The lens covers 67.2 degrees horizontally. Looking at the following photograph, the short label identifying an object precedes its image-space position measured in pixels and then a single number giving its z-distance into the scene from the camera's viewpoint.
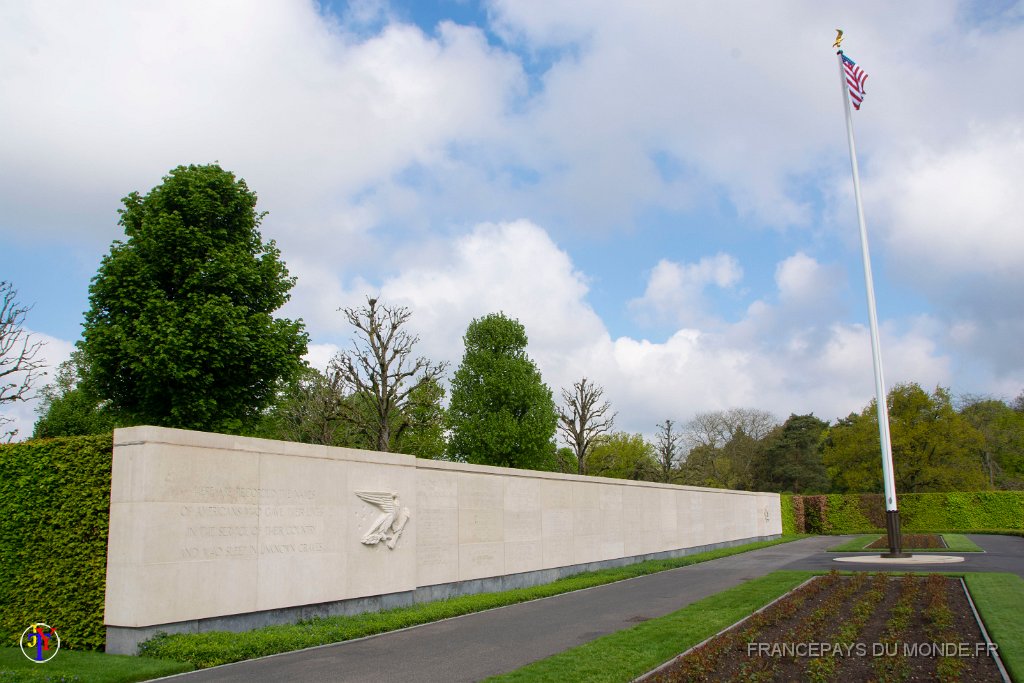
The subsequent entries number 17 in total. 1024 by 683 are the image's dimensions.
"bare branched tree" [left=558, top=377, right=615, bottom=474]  46.75
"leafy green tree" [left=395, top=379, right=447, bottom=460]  35.75
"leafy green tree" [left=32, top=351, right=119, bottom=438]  31.16
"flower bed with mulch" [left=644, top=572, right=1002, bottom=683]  8.60
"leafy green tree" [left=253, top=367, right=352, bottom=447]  34.92
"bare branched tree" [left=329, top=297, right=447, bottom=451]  29.30
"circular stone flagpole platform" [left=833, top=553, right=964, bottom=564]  24.11
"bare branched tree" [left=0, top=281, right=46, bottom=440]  29.66
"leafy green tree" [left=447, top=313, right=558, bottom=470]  33.78
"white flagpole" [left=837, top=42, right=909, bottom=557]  25.69
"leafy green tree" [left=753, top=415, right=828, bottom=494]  64.62
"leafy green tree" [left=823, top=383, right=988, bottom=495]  53.84
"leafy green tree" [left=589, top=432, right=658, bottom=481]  58.50
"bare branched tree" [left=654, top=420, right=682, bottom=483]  58.69
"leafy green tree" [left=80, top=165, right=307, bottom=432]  18.53
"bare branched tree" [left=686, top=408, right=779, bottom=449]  72.69
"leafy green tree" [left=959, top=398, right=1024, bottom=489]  62.03
